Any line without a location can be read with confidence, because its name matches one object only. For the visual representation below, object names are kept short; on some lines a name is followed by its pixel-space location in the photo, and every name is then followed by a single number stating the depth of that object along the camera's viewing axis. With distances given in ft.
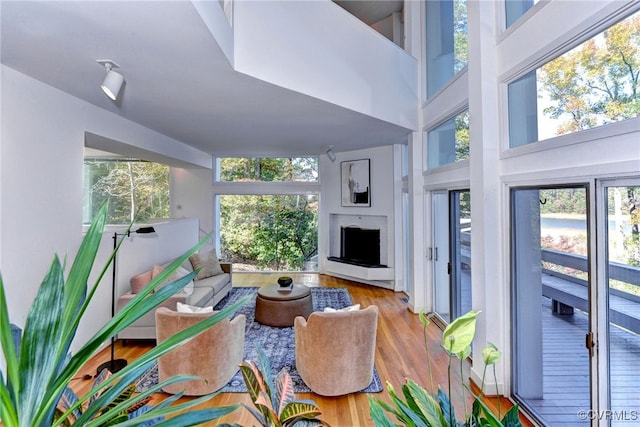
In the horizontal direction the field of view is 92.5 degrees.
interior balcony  8.21
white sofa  11.39
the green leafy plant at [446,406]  2.89
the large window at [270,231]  23.76
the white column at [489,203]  8.69
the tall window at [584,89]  5.53
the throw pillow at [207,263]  16.14
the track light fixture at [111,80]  7.29
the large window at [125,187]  18.53
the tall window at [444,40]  11.44
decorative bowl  14.03
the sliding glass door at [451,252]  11.52
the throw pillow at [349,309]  8.79
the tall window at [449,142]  11.35
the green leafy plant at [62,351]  2.14
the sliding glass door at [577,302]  5.62
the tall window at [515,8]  7.94
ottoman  13.01
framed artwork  20.61
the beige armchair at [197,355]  8.33
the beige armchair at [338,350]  8.39
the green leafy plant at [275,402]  3.19
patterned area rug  9.18
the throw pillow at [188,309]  9.16
